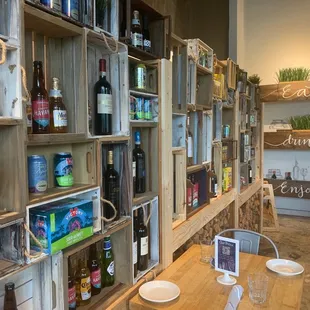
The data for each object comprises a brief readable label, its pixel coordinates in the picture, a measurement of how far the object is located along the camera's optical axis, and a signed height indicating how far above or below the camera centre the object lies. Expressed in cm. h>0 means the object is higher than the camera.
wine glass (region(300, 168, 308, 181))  574 -65
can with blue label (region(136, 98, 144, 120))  172 +14
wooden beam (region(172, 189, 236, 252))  217 -65
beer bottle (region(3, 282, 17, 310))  112 -55
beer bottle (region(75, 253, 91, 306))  146 -67
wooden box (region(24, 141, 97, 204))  136 -10
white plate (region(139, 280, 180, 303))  157 -77
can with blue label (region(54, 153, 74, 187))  131 -13
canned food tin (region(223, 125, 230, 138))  339 +4
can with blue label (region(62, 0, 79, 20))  125 +49
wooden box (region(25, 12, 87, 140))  127 +31
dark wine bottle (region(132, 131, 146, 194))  179 -15
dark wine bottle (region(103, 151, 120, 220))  154 -24
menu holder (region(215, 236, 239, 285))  173 -66
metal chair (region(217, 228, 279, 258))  242 -78
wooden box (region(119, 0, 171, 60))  171 +59
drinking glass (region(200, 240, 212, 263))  202 -74
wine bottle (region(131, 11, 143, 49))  168 +54
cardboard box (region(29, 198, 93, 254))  114 -32
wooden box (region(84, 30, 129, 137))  154 +28
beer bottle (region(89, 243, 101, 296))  154 -64
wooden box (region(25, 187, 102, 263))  139 -28
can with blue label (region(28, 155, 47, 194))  116 -13
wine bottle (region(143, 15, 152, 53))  179 +55
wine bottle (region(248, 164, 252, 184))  438 -52
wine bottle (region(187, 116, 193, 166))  246 -10
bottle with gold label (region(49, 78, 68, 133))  126 +9
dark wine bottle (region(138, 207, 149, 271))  177 -59
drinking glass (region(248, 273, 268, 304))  157 -74
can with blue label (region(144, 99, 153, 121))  180 +14
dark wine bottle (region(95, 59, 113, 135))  146 +15
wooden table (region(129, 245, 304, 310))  154 -79
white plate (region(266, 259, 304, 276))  185 -77
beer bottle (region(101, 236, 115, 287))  163 -64
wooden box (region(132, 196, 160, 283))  187 -54
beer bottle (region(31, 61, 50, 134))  118 +10
